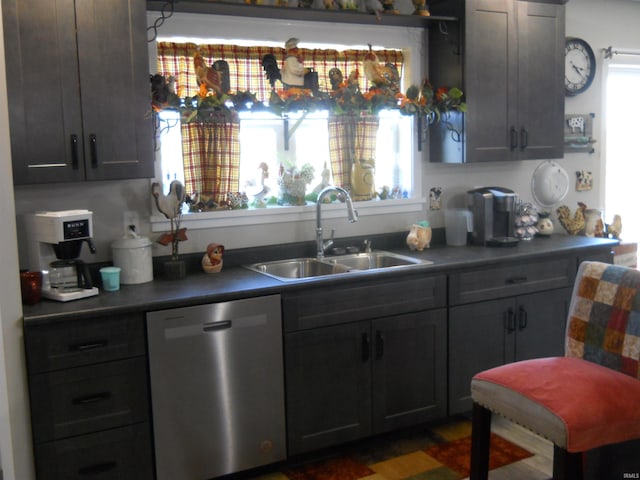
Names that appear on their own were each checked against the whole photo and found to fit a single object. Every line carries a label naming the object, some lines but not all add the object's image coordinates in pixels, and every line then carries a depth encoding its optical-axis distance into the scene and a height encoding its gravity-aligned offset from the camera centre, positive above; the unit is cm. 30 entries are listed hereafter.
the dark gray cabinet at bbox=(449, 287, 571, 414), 334 -88
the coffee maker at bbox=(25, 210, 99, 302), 263 -30
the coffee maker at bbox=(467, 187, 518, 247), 376 -29
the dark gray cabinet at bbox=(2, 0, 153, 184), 257 +35
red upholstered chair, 211 -75
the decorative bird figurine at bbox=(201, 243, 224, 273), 317 -41
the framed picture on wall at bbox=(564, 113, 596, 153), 435 +19
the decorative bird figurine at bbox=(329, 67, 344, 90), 350 +47
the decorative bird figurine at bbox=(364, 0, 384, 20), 340 +81
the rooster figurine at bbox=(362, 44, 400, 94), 354 +50
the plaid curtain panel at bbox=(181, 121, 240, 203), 331 +7
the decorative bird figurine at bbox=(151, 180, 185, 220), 306 -11
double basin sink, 335 -49
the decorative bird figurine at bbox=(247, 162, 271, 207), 352 -9
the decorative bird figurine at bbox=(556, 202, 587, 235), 432 -38
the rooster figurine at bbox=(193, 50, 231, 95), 312 +46
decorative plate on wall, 429 -14
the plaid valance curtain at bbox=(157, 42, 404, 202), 321 +43
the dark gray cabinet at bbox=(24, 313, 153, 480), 242 -83
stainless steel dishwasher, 264 -88
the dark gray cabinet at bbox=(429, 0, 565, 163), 361 +49
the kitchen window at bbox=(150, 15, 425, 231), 325 +14
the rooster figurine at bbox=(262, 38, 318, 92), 333 +50
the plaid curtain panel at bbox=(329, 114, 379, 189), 370 +15
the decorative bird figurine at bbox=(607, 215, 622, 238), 441 -45
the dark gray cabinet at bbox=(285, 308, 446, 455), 295 -97
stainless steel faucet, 339 -23
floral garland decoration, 304 +34
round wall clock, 430 +62
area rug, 297 -135
